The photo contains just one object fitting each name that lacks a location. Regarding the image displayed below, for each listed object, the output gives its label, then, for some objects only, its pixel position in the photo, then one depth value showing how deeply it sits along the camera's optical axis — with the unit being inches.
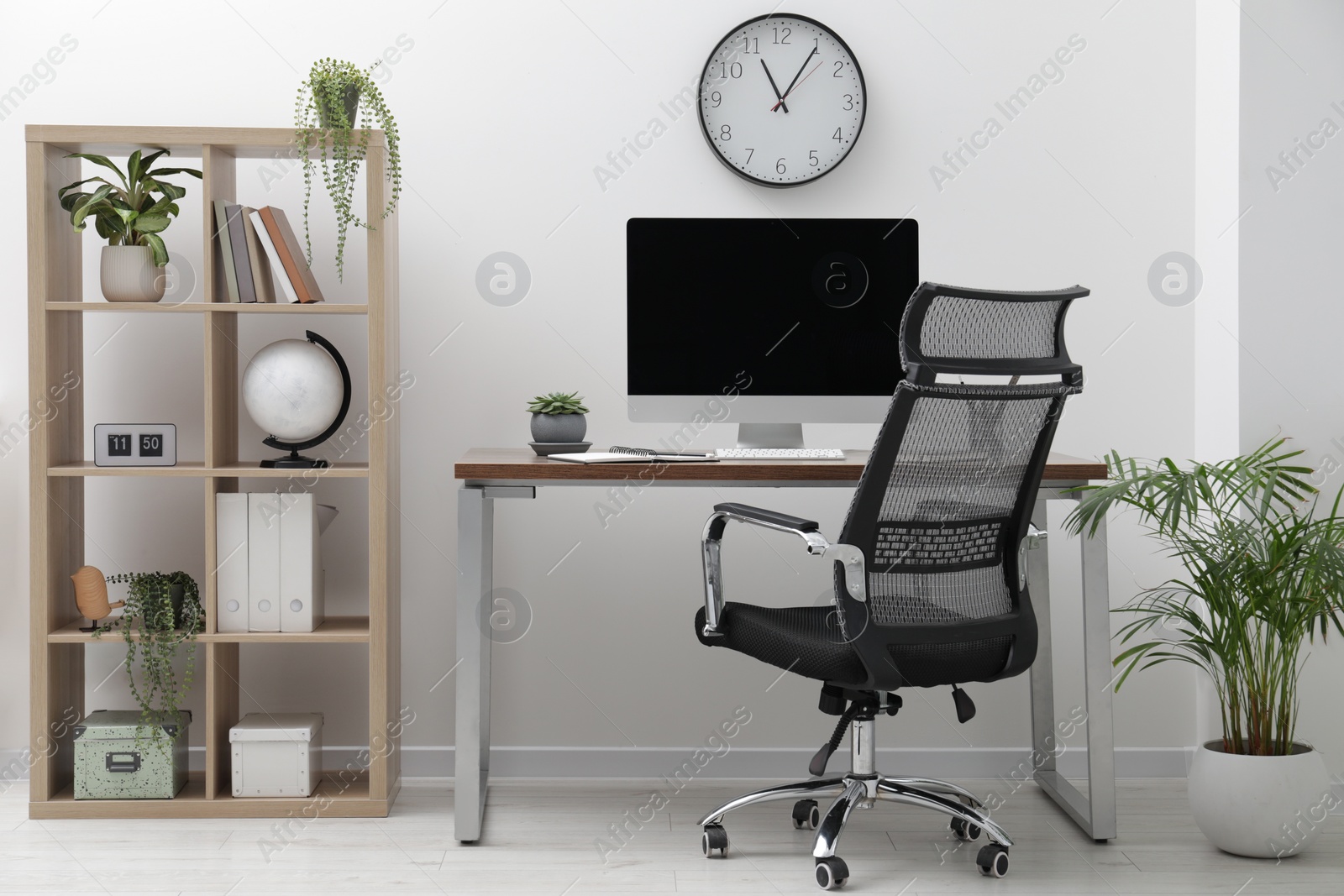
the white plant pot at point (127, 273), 107.7
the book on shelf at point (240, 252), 107.1
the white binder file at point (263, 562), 109.1
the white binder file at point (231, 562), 108.9
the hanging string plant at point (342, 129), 105.7
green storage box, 108.2
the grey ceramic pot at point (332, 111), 106.0
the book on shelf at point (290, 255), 107.6
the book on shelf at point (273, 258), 107.5
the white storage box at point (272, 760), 109.3
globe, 107.7
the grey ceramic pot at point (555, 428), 107.0
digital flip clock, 108.1
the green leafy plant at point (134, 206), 106.7
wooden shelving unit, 106.3
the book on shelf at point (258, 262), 107.3
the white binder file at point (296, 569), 109.3
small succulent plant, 107.8
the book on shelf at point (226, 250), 107.1
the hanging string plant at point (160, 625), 107.7
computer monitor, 112.4
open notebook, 98.7
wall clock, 121.9
